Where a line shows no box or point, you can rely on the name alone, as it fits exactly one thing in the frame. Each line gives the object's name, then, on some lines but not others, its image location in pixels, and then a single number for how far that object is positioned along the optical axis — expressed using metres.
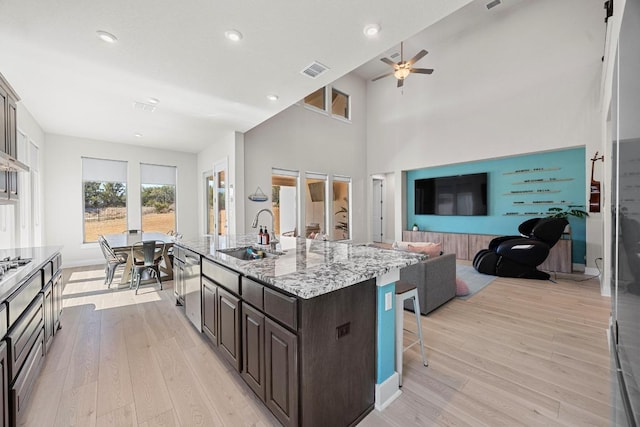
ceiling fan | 5.21
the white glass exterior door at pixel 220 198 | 5.91
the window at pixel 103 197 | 6.12
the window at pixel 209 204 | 6.95
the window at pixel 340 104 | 7.94
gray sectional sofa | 3.14
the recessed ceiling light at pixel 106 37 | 2.41
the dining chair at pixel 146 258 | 4.20
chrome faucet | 2.62
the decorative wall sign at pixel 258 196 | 6.01
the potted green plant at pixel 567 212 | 4.86
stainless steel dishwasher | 2.61
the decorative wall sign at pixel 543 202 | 5.48
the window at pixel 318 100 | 7.32
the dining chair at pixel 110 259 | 4.12
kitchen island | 1.37
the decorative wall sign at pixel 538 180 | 5.52
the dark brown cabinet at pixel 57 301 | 2.67
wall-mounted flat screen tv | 6.55
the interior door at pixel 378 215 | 9.30
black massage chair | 4.59
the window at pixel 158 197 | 6.77
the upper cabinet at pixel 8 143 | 2.28
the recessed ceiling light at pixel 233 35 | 2.46
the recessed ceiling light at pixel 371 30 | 2.39
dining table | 4.25
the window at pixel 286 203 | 6.89
